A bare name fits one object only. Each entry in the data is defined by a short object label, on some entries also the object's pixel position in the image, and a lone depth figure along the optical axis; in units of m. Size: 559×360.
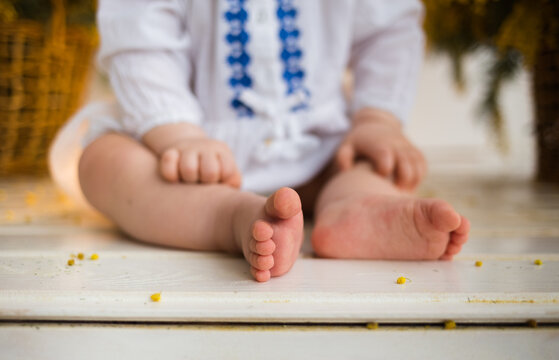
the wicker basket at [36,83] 1.36
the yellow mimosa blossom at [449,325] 0.46
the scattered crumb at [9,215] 0.91
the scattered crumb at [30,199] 1.10
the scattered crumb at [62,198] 1.15
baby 0.62
